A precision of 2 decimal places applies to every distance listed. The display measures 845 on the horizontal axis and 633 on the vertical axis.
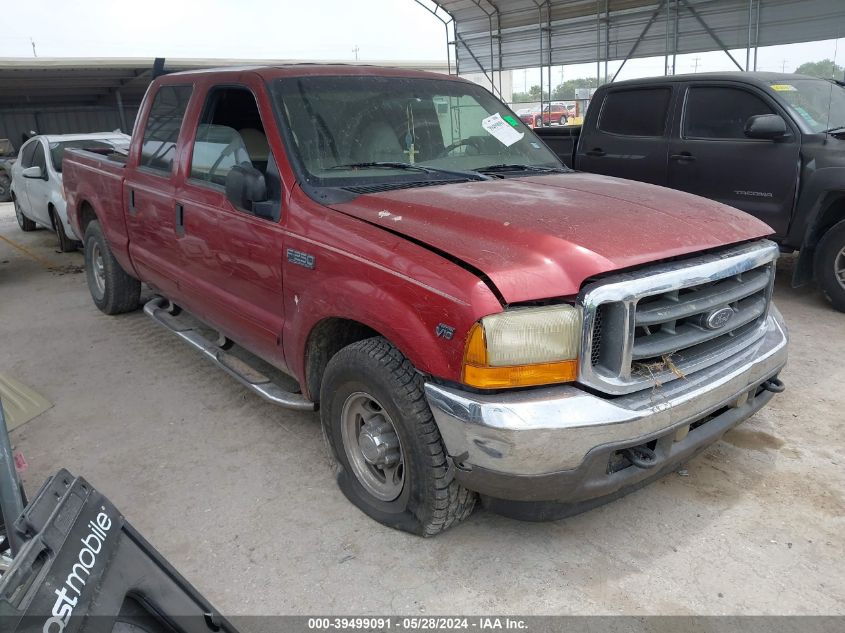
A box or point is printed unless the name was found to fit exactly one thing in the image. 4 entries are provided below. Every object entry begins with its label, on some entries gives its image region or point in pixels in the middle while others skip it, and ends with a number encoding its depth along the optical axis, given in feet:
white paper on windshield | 13.15
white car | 28.96
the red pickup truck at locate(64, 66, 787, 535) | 7.65
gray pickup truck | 18.44
